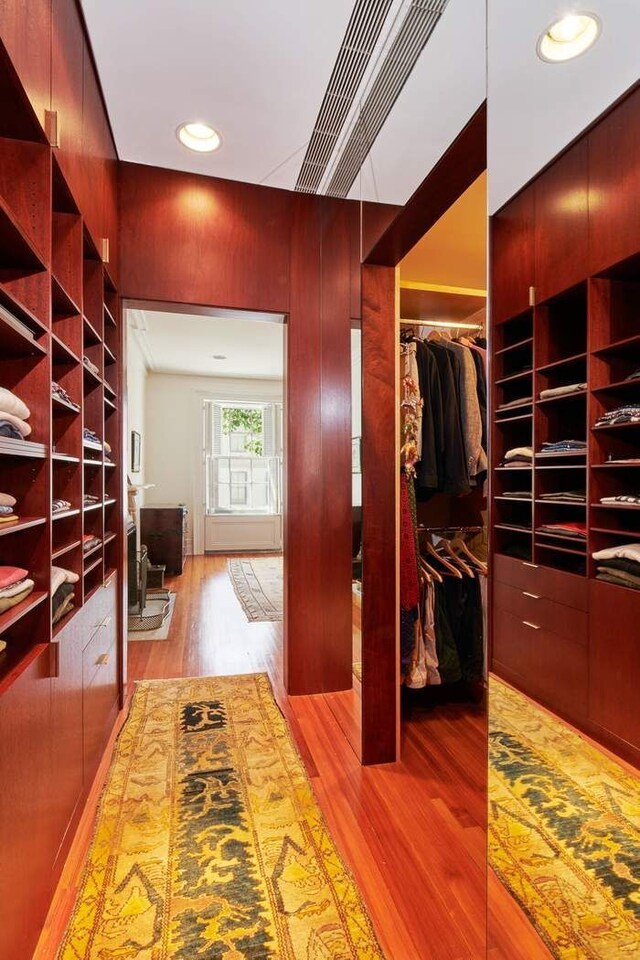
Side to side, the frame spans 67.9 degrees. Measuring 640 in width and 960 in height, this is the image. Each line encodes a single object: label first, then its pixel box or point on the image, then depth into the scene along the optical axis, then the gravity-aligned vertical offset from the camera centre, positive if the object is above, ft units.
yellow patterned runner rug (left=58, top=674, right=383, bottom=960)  3.82 -3.69
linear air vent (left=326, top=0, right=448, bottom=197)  5.08 +5.02
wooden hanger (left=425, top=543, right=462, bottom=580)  6.35 -1.08
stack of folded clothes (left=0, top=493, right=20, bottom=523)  3.54 -0.19
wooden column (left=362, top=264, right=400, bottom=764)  6.14 -0.51
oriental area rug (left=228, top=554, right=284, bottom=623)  13.85 -3.69
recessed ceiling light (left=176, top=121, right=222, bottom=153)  6.99 +5.23
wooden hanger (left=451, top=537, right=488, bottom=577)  4.93 -0.80
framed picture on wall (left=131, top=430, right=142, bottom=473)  17.44 +1.22
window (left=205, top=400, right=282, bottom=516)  24.45 +1.33
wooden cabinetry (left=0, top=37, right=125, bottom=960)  3.50 -0.34
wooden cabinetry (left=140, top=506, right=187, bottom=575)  18.40 -1.99
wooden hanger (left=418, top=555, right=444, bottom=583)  6.59 -1.24
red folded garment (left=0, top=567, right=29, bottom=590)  3.55 -0.71
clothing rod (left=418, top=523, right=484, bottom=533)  6.00 -0.64
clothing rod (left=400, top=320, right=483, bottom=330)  4.09 +1.80
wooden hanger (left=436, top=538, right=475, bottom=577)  6.04 -0.98
